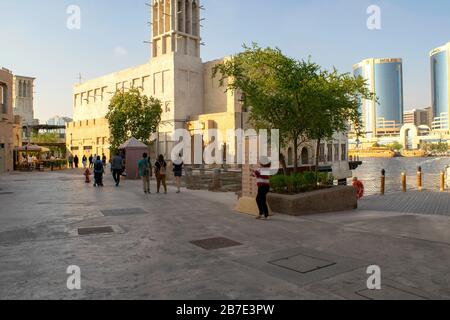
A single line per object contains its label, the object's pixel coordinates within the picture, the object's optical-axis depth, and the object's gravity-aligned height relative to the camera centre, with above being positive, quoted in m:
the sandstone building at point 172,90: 51.62 +10.42
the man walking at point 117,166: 21.31 -0.42
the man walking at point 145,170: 17.27 -0.55
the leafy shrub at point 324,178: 13.79 -0.87
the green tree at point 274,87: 13.84 +2.67
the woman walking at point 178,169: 17.95 -0.55
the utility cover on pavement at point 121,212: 11.11 -1.65
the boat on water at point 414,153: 191.50 +0.58
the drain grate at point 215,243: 7.08 -1.71
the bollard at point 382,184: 18.91 -1.51
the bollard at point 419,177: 20.81 -1.34
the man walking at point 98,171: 21.23 -0.69
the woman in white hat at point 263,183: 10.28 -0.74
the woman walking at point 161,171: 17.03 -0.60
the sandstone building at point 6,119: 36.47 +4.12
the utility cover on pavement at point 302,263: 5.64 -1.71
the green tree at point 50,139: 79.92 +5.08
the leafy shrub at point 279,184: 12.75 -0.95
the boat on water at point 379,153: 189.12 +1.07
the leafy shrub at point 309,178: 13.13 -0.81
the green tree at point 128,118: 35.41 +3.89
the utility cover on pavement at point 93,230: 8.41 -1.67
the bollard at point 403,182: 20.09 -1.52
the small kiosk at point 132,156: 27.05 +0.15
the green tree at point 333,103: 13.75 +1.99
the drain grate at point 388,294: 4.47 -1.72
